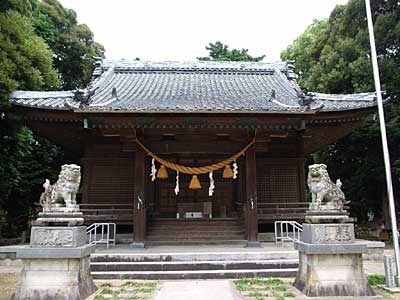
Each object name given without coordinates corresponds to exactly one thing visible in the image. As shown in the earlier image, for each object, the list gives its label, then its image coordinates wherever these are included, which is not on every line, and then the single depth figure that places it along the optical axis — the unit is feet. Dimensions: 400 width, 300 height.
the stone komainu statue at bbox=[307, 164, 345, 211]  21.33
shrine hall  35.58
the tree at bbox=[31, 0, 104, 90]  72.59
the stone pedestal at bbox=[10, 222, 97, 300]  19.34
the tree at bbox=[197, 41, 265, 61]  99.07
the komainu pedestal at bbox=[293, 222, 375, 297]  20.06
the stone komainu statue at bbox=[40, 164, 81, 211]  20.86
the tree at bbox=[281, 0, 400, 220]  50.65
